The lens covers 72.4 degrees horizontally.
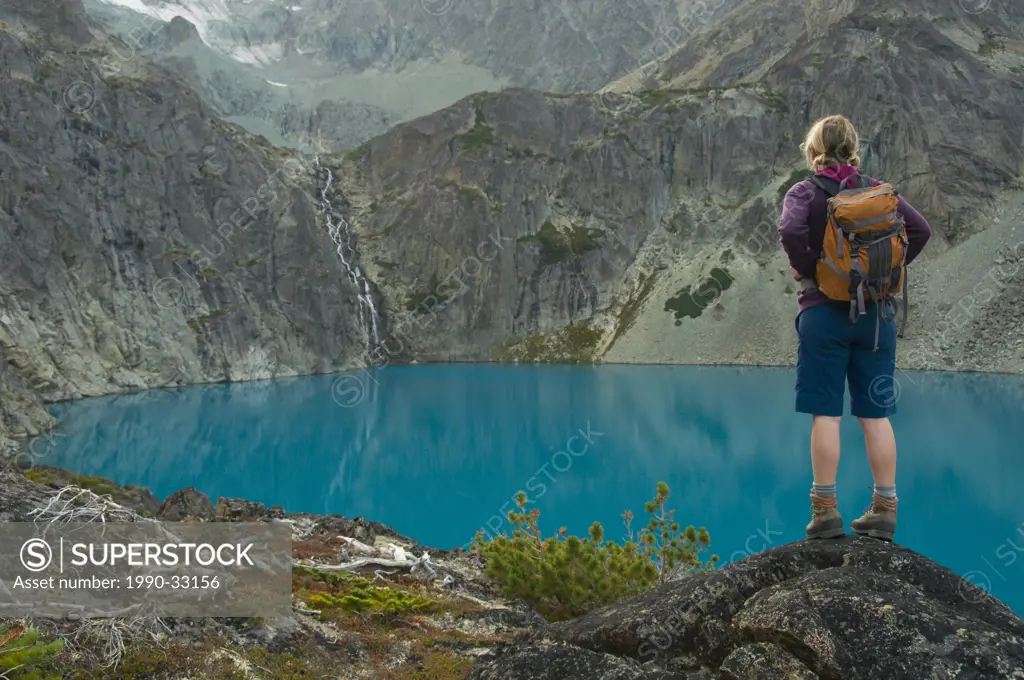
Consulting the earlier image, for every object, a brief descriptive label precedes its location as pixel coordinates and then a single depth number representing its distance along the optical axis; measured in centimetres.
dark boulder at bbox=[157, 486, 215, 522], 1483
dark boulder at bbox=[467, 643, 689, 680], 422
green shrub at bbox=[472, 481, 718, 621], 1073
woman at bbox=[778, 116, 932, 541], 538
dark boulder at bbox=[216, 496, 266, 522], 1606
